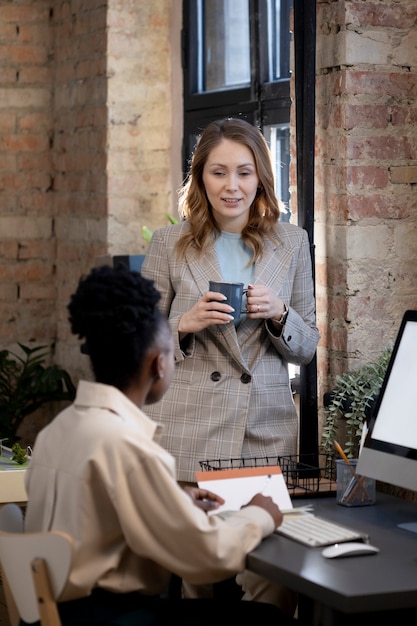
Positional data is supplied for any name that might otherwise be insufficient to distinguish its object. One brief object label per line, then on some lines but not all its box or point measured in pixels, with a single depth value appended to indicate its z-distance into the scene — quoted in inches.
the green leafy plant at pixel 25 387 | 280.0
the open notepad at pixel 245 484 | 135.6
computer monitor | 134.7
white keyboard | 122.7
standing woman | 160.0
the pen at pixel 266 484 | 138.0
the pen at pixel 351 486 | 144.3
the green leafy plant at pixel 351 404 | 172.1
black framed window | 232.1
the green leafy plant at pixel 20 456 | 179.9
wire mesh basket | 149.3
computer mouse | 117.5
